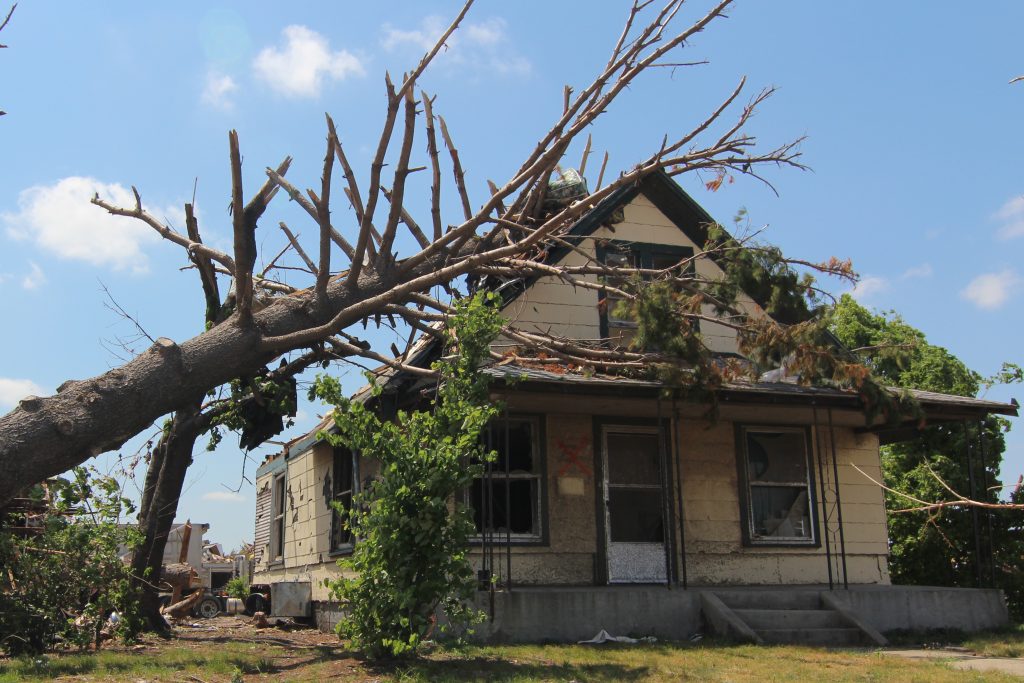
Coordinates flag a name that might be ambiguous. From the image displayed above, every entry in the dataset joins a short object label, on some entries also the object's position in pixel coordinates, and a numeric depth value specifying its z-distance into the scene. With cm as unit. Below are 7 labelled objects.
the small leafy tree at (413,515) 762
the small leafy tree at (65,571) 893
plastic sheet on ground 1006
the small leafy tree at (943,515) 1434
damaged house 1063
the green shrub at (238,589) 1672
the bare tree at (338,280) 794
